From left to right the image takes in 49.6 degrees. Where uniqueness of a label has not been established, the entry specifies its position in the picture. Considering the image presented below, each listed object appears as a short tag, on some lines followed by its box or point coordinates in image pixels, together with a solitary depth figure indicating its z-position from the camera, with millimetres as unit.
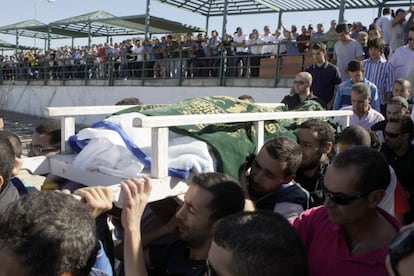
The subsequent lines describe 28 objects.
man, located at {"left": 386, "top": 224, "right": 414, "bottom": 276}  958
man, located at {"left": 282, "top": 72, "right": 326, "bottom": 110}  4191
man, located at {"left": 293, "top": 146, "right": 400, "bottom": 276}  1612
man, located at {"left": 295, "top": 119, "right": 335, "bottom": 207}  2672
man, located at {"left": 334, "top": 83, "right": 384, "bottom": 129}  3752
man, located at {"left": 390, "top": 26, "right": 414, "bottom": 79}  5078
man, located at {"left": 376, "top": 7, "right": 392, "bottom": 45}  7354
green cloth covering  2141
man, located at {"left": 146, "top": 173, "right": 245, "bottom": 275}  1788
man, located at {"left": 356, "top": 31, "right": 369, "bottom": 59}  6587
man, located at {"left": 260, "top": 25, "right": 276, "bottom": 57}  10273
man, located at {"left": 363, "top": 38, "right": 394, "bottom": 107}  5078
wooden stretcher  1846
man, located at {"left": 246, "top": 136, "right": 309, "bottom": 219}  2212
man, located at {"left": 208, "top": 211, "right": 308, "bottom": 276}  1244
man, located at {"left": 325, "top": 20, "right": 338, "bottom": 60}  8465
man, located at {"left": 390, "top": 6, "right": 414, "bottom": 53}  6773
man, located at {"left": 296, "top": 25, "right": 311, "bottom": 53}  9552
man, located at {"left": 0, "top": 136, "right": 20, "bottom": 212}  1762
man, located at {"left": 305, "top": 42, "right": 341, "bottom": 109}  5277
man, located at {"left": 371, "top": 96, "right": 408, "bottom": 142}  3539
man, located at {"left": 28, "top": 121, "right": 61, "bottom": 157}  2739
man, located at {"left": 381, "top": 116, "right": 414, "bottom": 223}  2971
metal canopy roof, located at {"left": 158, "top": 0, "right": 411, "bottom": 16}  11156
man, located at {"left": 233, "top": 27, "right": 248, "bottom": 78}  10583
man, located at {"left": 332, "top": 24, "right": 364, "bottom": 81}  5949
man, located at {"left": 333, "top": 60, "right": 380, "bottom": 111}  4494
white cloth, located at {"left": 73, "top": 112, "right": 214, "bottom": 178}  1981
